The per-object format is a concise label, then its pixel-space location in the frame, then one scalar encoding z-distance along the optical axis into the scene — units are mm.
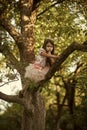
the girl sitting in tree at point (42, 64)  9397
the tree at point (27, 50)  8884
